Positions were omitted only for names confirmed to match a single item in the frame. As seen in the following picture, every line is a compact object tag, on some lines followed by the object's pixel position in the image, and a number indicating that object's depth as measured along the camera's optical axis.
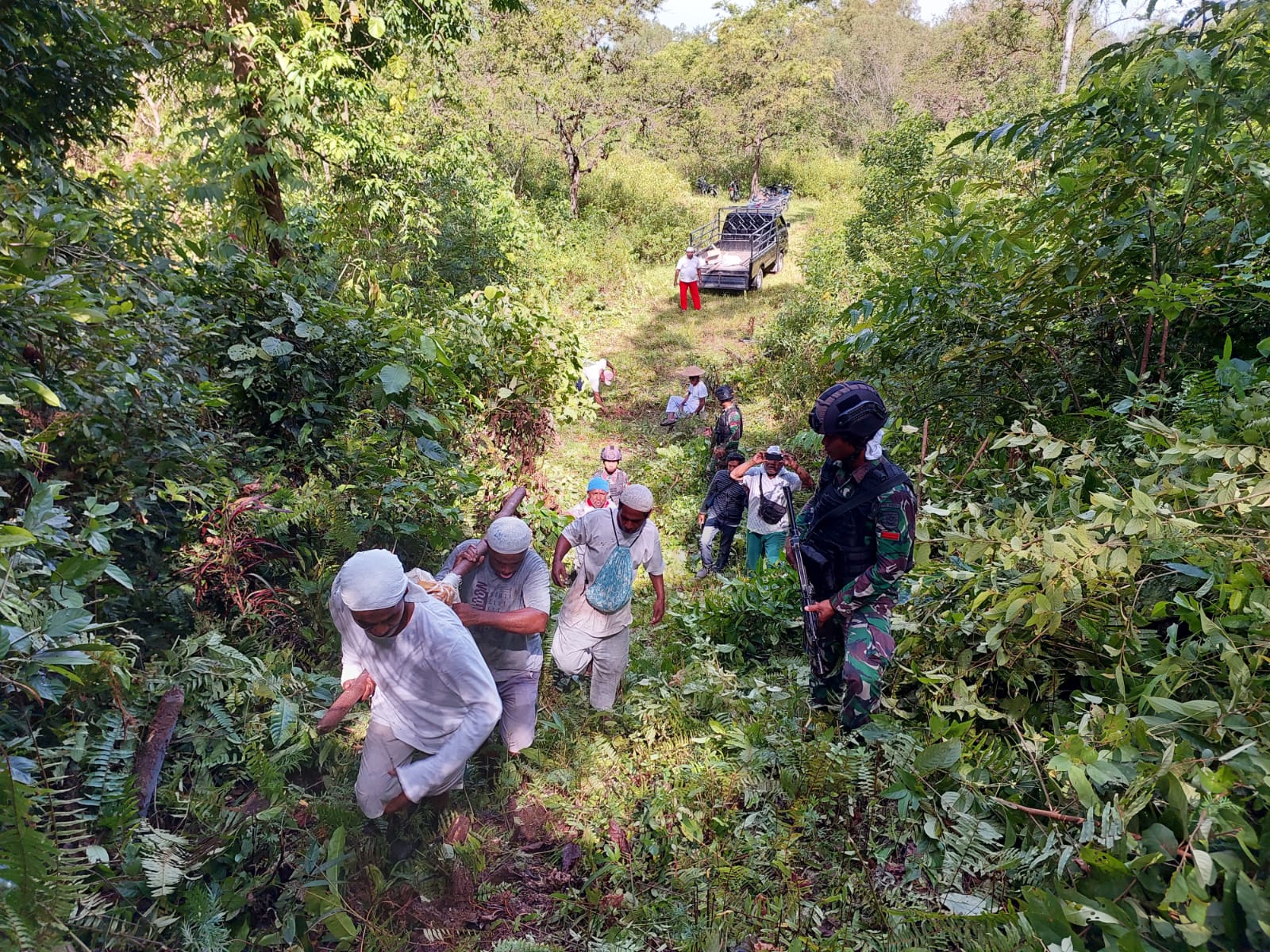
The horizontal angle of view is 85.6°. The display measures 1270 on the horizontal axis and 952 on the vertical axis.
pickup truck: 15.92
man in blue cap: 5.36
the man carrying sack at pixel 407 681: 2.63
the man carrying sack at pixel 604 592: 3.97
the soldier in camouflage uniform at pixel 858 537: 3.06
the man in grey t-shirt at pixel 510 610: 3.48
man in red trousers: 14.33
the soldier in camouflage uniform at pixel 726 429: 7.00
